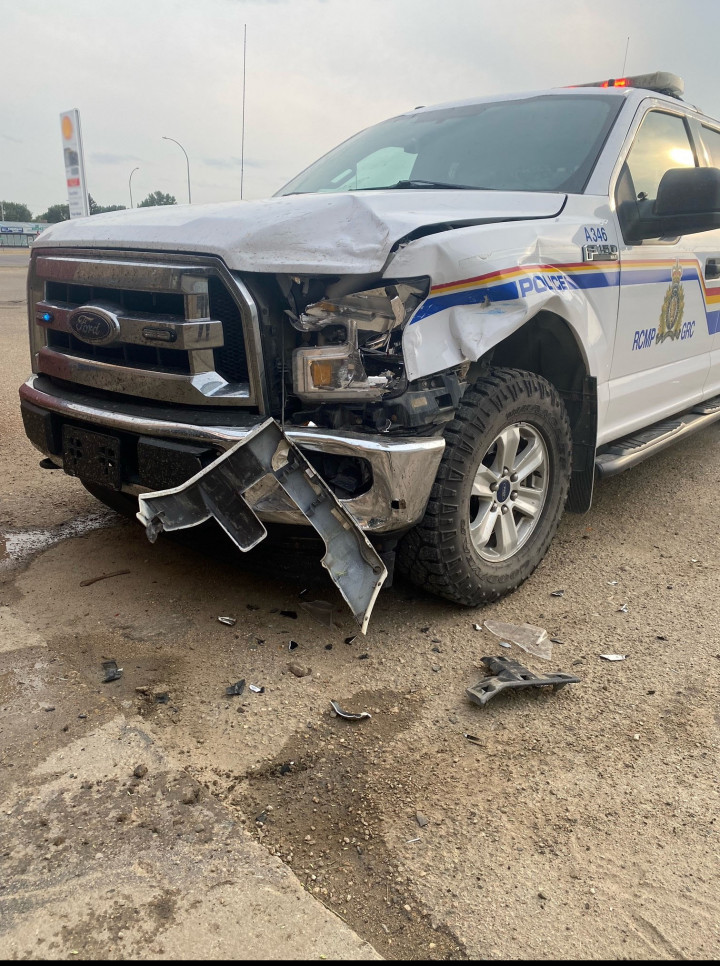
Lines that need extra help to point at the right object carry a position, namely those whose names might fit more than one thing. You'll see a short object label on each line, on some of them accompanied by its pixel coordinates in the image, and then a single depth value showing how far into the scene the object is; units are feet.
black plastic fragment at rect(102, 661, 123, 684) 8.32
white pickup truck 8.13
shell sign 50.49
